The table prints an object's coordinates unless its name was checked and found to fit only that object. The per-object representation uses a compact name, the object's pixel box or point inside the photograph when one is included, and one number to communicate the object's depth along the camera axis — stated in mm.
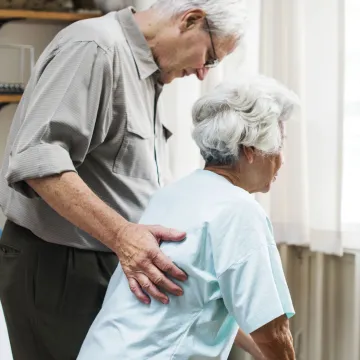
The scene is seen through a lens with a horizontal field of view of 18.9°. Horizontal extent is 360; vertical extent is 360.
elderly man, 2309
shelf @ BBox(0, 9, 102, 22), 3906
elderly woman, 2122
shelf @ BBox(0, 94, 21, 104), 3904
